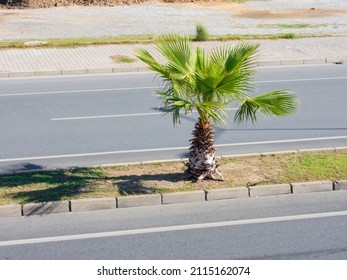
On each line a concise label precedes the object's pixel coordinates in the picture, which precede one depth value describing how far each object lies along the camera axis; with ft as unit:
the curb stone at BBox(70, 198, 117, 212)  46.29
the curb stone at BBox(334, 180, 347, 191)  50.01
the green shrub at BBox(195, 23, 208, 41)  114.38
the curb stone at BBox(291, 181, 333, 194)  49.59
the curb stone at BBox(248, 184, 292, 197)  48.90
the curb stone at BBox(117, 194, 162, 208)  46.94
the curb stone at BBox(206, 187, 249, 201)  48.09
